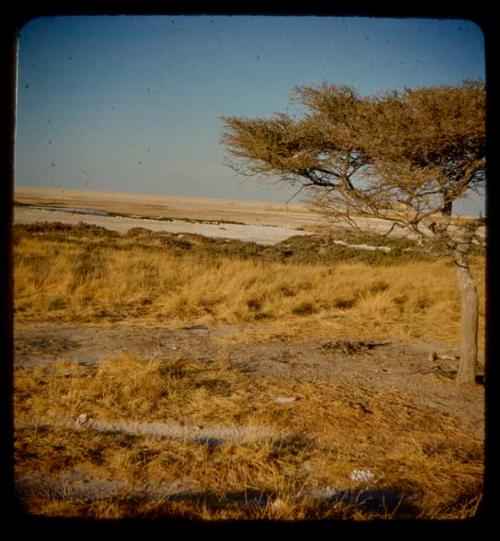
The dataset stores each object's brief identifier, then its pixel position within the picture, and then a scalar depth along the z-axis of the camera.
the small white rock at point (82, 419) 3.42
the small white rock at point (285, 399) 4.09
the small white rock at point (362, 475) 2.84
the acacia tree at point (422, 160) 4.38
